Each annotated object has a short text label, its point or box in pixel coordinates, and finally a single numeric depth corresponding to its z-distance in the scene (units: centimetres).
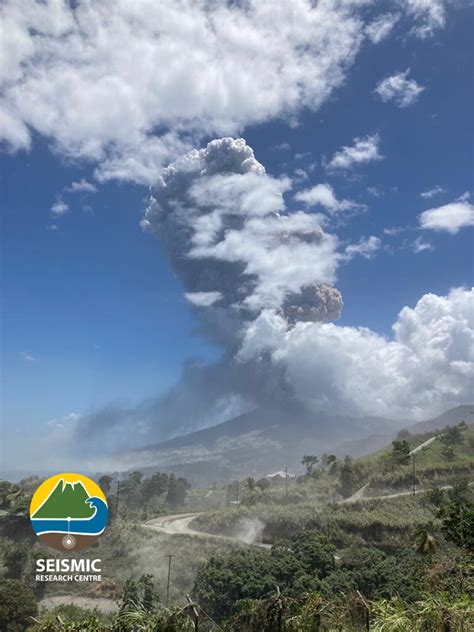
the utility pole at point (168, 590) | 4828
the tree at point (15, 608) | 3906
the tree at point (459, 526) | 2708
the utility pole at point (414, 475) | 7591
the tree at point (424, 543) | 4247
